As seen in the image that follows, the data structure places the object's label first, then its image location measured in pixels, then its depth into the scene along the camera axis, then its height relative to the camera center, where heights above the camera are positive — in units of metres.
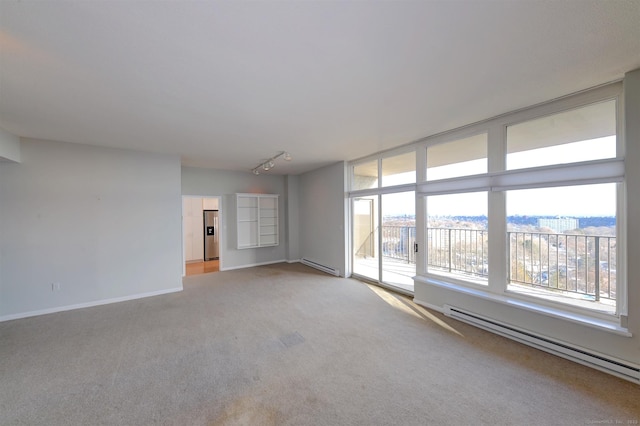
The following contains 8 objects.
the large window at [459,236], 3.44 -0.41
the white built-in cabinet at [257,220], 6.61 -0.23
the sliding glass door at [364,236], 5.50 -0.59
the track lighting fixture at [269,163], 4.74 +1.13
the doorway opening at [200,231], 7.75 -0.64
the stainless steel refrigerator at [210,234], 8.08 -0.75
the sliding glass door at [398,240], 4.66 -0.61
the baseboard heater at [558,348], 2.15 -1.45
